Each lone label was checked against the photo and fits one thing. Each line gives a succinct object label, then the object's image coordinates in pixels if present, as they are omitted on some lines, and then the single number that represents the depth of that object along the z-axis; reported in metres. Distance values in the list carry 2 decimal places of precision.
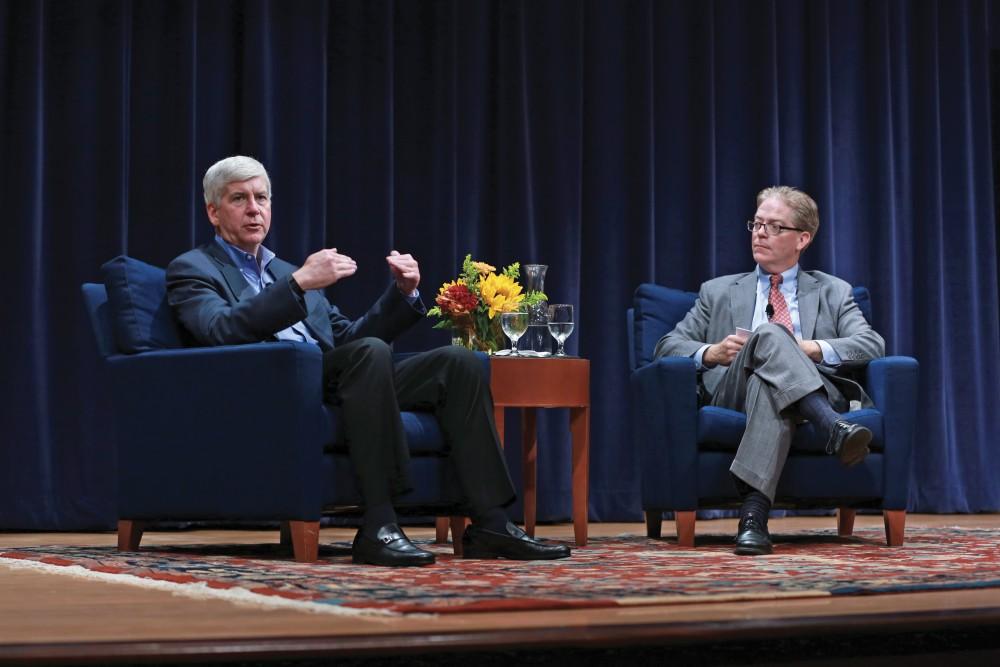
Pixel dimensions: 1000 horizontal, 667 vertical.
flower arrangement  7.82
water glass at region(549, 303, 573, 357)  7.92
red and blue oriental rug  4.14
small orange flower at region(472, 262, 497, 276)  7.86
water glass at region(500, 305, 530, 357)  7.65
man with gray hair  6.04
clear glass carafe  7.91
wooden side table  7.61
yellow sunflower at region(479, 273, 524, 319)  7.82
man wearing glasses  6.77
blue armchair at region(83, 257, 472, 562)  6.08
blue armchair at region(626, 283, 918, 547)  7.12
